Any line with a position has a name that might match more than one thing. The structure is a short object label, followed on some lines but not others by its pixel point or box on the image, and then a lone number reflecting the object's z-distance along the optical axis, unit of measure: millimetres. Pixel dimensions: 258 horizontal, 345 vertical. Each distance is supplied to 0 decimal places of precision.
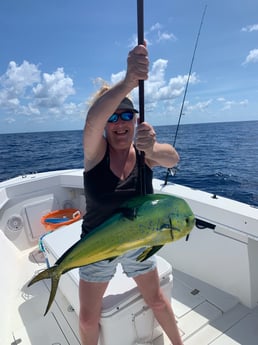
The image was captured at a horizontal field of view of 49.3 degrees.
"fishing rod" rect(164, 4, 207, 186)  2986
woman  1021
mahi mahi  770
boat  1903
